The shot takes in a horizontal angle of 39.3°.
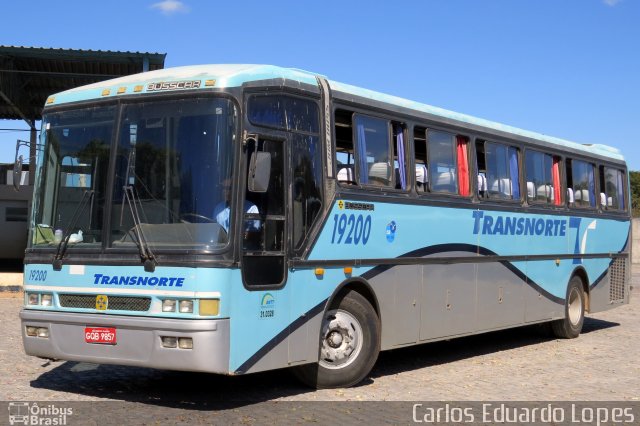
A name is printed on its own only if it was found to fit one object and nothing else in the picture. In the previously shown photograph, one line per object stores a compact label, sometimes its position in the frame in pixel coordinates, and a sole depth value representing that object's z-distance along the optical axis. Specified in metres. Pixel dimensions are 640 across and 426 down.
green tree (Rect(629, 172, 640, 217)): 70.88
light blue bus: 8.21
